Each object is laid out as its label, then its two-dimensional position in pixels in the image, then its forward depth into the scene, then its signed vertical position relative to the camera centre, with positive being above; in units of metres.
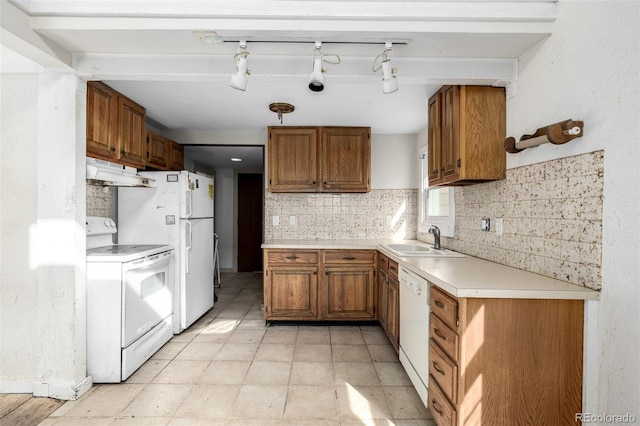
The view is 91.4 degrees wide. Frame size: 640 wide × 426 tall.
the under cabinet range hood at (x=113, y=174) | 2.23 +0.28
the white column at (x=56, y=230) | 2.02 -0.13
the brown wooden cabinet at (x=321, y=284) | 3.27 -0.76
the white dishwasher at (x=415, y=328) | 1.82 -0.75
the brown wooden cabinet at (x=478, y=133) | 2.09 +0.54
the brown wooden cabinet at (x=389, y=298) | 2.54 -0.78
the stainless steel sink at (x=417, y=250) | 2.49 -0.34
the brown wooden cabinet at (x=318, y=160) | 3.55 +0.59
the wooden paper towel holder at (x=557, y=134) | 1.44 +0.39
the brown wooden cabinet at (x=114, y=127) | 2.33 +0.69
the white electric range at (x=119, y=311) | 2.19 -0.74
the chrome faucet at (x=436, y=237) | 2.82 -0.22
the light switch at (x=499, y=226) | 2.12 -0.09
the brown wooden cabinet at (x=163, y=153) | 3.17 +0.65
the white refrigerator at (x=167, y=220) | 3.11 -0.09
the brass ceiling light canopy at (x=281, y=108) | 2.88 +0.98
